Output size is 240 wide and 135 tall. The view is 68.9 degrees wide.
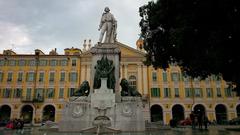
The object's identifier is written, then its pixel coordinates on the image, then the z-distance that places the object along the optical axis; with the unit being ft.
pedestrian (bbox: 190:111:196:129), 45.63
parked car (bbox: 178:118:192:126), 75.99
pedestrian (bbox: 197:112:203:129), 43.97
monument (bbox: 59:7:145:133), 35.82
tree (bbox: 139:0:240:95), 28.88
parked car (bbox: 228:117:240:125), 91.88
